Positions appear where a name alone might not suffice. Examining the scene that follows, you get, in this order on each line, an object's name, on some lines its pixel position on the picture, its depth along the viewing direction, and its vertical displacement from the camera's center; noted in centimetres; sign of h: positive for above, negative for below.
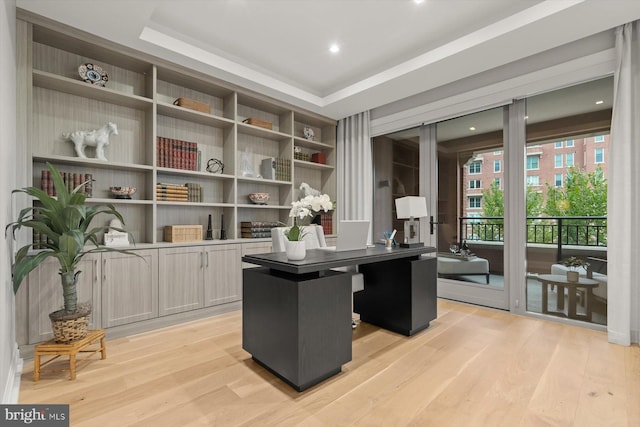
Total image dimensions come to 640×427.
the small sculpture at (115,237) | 296 -23
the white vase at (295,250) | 208 -25
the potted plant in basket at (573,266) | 313 -56
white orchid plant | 212 +3
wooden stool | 205 -91
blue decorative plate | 286 +128
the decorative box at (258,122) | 406 +117
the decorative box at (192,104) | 343 +119
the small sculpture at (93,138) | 287 +69
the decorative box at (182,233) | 332 -22
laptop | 253 -19
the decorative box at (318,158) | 504 +86
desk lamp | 315 +0
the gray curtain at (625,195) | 263 +12
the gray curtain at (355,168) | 478 +67
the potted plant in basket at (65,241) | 210 -20
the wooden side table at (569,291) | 305 -81
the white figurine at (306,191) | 435 +29
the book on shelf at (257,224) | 398 -16
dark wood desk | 190 -65
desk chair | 278 -30
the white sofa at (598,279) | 295 -65
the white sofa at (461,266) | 376 -69
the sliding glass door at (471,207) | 363 +5
